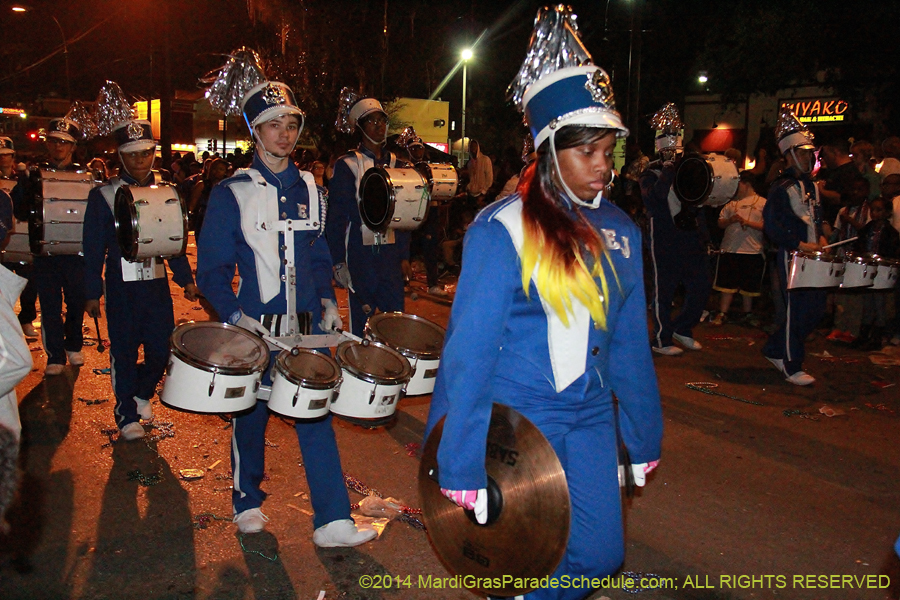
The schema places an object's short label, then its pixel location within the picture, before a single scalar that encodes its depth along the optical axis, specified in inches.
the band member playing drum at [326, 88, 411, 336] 245.1
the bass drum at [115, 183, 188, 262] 213.9
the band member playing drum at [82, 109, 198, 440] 231.5
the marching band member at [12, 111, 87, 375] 301.3
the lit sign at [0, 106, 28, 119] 1752.0
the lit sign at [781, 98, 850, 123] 913.5
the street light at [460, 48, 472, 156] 1103.6
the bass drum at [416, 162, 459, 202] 372.2
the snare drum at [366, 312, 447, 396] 155.3
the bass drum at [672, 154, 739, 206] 321.7
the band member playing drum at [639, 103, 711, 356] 343.6
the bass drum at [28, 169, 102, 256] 281.9
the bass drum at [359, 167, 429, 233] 233.3
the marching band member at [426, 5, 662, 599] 98.7
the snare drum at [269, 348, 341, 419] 139.7
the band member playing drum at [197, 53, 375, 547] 157.3
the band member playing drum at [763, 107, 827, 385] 289.9
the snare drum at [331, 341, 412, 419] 142.8
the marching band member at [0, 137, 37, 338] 344.2
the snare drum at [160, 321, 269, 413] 139.4
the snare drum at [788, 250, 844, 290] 270.1
